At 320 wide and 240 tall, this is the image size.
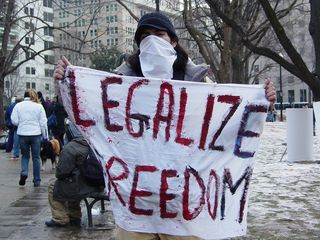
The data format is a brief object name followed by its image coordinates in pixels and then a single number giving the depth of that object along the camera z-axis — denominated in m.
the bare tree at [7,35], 24.53
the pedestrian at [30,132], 10.80
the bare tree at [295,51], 7.21
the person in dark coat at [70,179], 6.75
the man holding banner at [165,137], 3.40
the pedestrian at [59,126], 15.24
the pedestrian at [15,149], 16.67
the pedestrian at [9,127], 17.47
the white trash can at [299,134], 13.55
